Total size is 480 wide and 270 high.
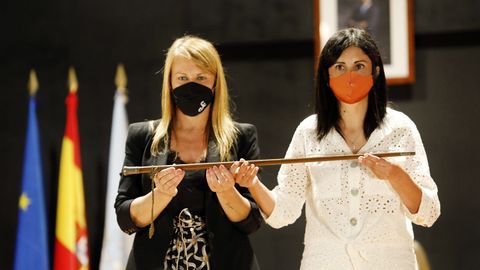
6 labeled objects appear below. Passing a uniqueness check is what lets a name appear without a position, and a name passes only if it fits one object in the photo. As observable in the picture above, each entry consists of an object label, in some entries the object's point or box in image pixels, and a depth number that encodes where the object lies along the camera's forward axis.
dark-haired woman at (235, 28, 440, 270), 4.67
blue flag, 8.57
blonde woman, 5.20
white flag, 8.21
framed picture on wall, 7.93
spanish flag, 8.49
